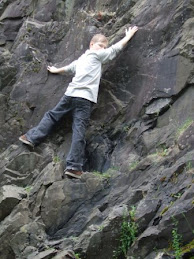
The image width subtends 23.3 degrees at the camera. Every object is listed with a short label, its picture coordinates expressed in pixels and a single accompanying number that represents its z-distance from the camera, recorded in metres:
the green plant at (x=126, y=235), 7.25
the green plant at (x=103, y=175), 8.83
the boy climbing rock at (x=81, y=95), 9.59
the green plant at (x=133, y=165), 8.68
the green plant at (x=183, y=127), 8.43
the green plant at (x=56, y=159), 9.70
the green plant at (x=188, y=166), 7.48
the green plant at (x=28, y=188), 9.27
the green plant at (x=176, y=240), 6.55
